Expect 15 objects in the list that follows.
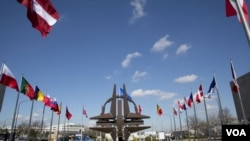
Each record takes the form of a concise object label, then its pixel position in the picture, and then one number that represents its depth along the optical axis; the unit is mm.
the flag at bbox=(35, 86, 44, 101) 21570
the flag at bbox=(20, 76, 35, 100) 18247
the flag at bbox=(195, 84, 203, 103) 23702
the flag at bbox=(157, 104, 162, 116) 33343
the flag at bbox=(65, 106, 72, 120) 32182
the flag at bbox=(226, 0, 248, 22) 7226
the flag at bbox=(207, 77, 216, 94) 21518
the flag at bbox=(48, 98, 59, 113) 25376
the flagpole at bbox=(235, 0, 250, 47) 6229
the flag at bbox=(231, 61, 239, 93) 17360
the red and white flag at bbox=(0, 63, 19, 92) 13933
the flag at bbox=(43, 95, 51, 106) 24487
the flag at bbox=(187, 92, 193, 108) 26858
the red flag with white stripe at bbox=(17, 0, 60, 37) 6865
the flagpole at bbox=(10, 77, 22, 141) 17921
